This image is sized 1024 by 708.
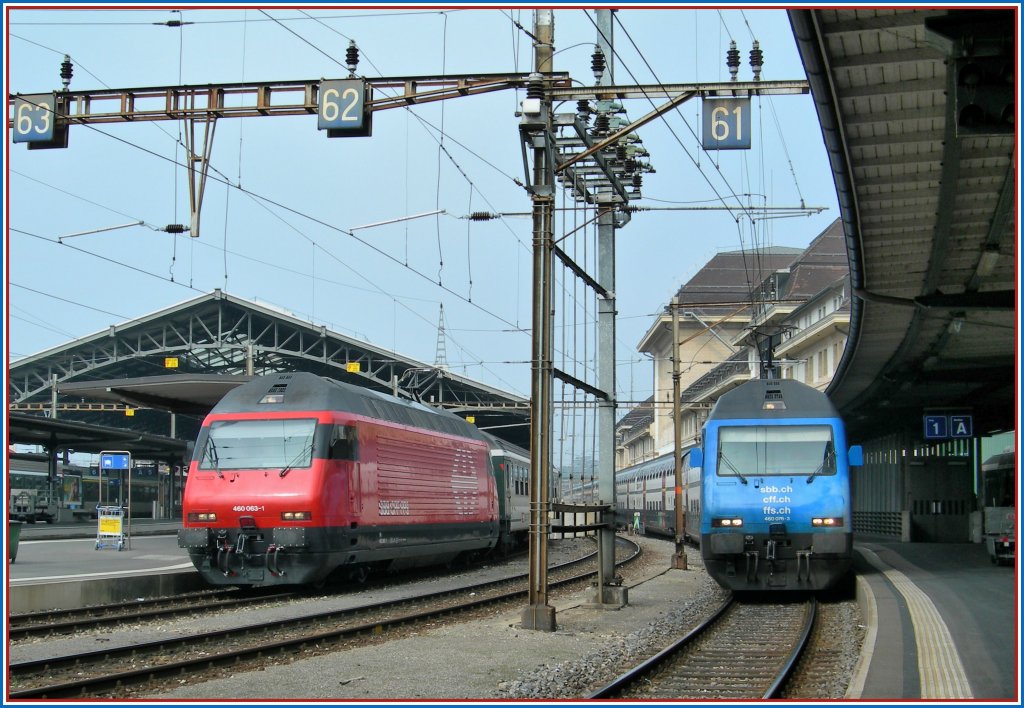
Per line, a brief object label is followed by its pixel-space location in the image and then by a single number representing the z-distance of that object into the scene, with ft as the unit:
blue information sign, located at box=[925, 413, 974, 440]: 89.66
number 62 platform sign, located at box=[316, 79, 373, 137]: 50.72
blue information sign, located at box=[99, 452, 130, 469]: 85.05
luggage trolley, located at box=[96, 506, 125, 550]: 85.71
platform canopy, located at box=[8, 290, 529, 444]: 140.15
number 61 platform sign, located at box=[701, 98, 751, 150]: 47.16
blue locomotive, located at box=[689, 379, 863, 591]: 55.16
